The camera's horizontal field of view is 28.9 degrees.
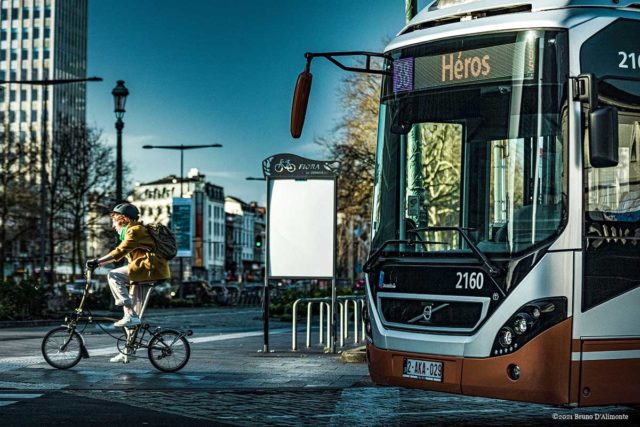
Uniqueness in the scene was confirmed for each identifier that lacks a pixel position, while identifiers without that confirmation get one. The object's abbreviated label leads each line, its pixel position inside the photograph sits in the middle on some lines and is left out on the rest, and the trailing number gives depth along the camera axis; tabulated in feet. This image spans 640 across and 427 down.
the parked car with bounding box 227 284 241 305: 220.02
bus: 29.48
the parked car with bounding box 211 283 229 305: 216.95
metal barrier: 62.34
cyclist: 49.26
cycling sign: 60.23
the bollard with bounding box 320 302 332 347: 62.17
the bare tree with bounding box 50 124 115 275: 204.33
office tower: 584.40
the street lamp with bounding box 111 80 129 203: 112.06
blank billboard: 59.98
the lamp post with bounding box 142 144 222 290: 203.62
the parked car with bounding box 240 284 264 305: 232.94
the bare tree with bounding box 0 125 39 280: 203.31
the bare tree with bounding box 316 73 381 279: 167.02
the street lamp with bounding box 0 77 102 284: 155.01
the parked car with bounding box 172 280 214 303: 214.90
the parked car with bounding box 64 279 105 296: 267.14
